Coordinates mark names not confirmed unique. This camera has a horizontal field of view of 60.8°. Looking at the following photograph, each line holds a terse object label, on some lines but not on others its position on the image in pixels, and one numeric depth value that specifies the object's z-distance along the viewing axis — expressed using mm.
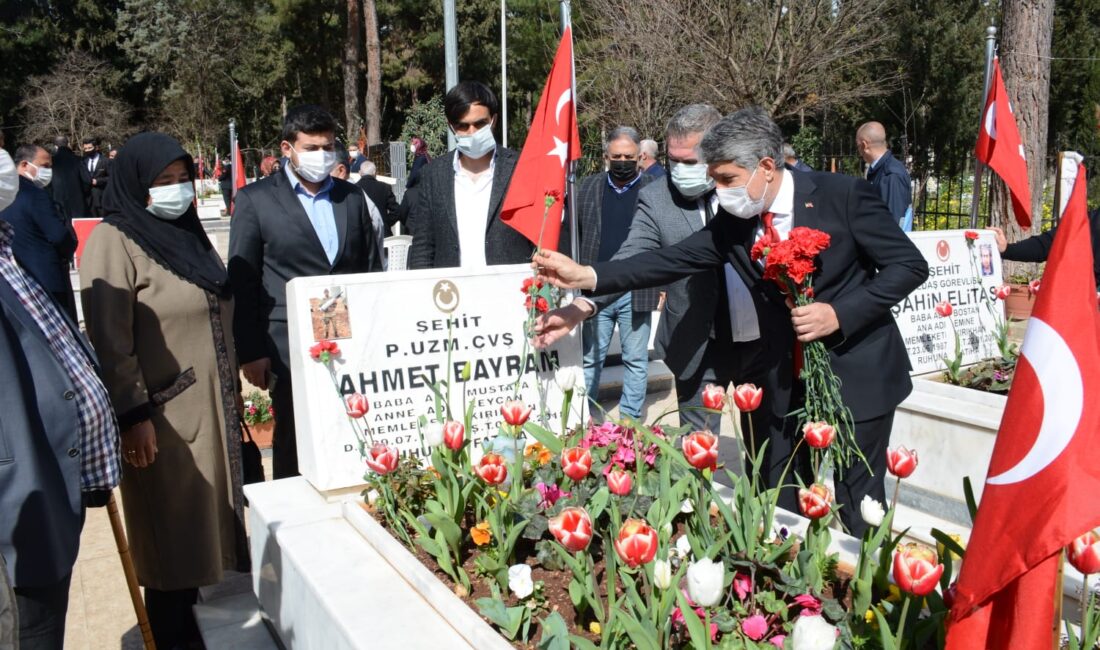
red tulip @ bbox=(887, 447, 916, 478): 2203
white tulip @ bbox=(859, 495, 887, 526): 2209
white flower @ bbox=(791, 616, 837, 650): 1748
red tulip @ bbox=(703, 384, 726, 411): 2518
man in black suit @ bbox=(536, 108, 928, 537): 2971
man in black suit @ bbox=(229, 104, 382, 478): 3967
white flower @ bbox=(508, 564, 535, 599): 2412
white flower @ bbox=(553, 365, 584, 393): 3068
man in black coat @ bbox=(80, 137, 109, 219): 12867
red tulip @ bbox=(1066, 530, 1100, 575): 1872
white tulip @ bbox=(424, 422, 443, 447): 2922
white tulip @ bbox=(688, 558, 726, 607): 1817
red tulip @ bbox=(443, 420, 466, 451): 2846
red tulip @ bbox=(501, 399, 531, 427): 2781
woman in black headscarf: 3199
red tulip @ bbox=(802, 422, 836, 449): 2348
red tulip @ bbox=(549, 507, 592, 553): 1992
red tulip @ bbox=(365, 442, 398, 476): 2889
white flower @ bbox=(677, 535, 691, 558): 2531
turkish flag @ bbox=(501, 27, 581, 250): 4047
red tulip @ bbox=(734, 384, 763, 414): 2494
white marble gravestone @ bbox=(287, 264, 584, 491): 3533
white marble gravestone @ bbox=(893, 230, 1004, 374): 5465
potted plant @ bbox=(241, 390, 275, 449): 6129
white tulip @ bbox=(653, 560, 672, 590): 1913
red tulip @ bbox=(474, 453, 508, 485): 2635
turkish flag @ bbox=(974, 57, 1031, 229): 6418
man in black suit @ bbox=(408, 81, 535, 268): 4355
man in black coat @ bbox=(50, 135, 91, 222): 11852
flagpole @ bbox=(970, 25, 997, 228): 6688
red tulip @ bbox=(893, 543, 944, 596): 1798
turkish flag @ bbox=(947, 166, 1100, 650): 1566
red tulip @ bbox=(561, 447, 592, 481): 2432
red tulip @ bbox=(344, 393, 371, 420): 3127
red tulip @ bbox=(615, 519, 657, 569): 1859
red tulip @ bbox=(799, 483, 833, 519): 2223
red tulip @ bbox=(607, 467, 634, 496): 2246
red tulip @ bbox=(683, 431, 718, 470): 2305
